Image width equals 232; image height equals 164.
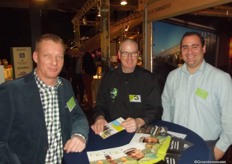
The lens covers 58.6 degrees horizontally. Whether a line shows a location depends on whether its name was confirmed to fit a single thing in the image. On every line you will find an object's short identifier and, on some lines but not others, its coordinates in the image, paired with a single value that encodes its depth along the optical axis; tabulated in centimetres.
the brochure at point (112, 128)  156
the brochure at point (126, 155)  115
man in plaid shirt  125
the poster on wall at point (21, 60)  377
